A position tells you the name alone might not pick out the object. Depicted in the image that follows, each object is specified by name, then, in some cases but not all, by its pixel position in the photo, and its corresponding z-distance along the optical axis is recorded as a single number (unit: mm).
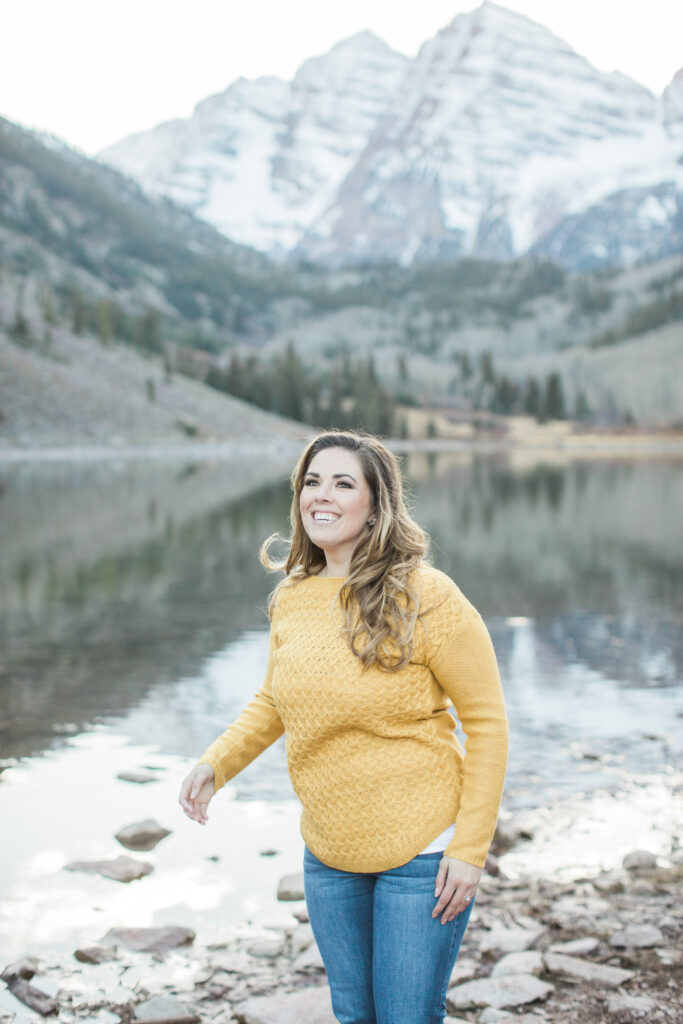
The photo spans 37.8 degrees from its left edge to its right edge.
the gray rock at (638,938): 4832
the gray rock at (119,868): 5898
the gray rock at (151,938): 5008
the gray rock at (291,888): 5641
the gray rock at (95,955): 4852
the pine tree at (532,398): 188125
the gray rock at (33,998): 4352
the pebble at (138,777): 7613
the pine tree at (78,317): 130500
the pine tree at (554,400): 186375
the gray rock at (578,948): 4789
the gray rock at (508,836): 6422
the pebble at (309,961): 4742
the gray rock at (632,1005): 4090
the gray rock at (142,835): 6400
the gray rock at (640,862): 5977
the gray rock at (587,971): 4434
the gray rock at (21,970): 4629
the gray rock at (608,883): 5676
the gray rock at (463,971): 4539
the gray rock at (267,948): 4922
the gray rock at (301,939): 4961
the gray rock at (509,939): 4852
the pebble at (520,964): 4586
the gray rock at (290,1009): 4156
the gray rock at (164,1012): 4215
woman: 3047
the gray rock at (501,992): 4305
